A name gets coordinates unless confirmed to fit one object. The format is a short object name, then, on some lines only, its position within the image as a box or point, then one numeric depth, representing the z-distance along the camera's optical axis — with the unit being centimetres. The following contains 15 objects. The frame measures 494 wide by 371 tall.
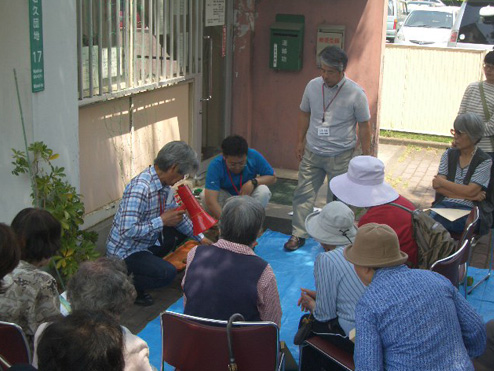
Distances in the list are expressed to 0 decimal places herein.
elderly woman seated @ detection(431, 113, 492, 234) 560
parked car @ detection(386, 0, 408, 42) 2012
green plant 526
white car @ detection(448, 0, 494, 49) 1282
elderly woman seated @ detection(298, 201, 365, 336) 362
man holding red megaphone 515
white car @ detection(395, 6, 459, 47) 1777
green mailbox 842
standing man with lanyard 636
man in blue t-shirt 599
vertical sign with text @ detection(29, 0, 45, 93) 510
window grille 612
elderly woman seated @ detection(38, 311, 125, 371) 211
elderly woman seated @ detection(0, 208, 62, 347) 337
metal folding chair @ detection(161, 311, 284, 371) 322
